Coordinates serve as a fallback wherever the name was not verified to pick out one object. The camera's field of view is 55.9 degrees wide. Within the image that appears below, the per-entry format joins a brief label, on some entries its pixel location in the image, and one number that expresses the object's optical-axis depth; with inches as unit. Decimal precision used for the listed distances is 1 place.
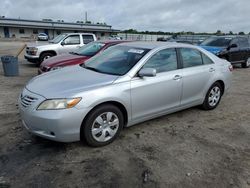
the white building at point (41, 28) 2105.1
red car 281.9
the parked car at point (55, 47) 431.8
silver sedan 128.5
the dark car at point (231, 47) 441.1
